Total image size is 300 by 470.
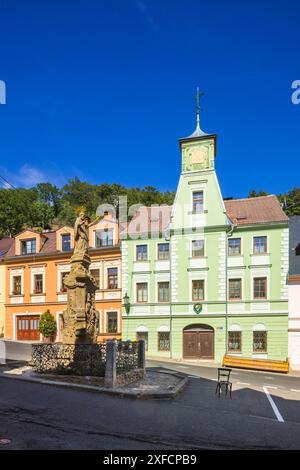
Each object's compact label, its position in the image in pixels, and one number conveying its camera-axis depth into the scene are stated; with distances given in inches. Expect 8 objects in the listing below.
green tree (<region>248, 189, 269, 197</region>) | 2241.6
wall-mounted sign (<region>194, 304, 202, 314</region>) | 1080.8
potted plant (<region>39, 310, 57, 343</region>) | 1221.7
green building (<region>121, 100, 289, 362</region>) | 1041.5
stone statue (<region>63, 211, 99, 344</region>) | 611.2
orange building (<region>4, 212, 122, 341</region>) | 1199.6
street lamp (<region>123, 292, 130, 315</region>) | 1144.2
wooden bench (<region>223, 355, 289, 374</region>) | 919.0
